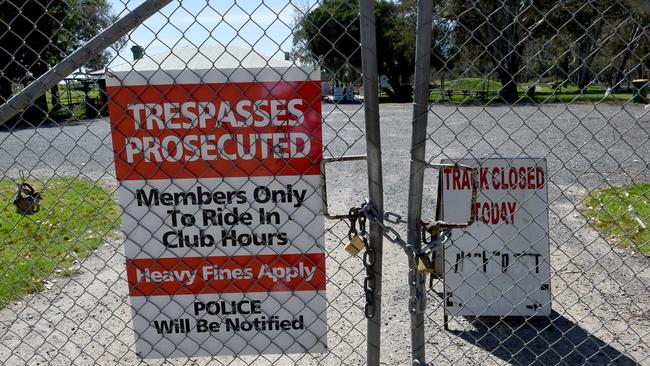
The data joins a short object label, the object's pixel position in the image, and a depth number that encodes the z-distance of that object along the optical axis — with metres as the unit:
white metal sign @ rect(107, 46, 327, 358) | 2.50
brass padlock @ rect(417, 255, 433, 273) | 2.41
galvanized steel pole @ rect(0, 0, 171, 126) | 2.35
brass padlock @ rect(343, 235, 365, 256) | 2.41
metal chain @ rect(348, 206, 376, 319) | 2.43
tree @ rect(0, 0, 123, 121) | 18.76
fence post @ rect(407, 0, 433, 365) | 2.28
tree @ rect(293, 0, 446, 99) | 31.92
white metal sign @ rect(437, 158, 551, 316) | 4.34
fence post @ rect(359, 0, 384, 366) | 2.27
